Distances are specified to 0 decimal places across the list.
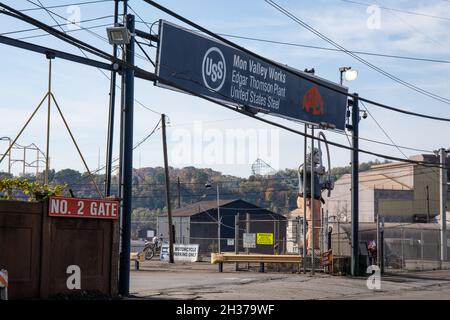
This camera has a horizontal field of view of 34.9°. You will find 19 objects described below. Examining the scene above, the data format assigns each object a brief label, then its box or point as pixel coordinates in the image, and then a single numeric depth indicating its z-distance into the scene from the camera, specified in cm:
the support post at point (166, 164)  4138
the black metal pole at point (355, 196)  2756
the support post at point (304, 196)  2697
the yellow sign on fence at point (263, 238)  3341
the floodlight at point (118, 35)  1762
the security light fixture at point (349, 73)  2858
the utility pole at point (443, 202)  4178
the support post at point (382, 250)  2918
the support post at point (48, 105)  1661
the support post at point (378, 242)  2892
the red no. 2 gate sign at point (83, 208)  1645
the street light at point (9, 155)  1635
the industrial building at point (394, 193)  9556
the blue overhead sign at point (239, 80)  2081
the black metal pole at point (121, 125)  1875
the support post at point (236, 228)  3191
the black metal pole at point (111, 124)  1916
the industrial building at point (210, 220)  6794
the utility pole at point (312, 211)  2706
